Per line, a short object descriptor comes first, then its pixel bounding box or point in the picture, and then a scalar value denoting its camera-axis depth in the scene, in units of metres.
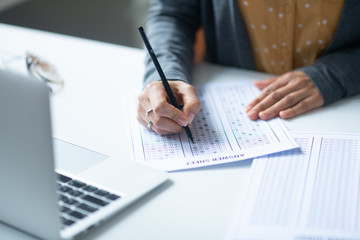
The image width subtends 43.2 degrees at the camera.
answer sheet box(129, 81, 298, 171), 0.77
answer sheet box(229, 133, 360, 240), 0.59
